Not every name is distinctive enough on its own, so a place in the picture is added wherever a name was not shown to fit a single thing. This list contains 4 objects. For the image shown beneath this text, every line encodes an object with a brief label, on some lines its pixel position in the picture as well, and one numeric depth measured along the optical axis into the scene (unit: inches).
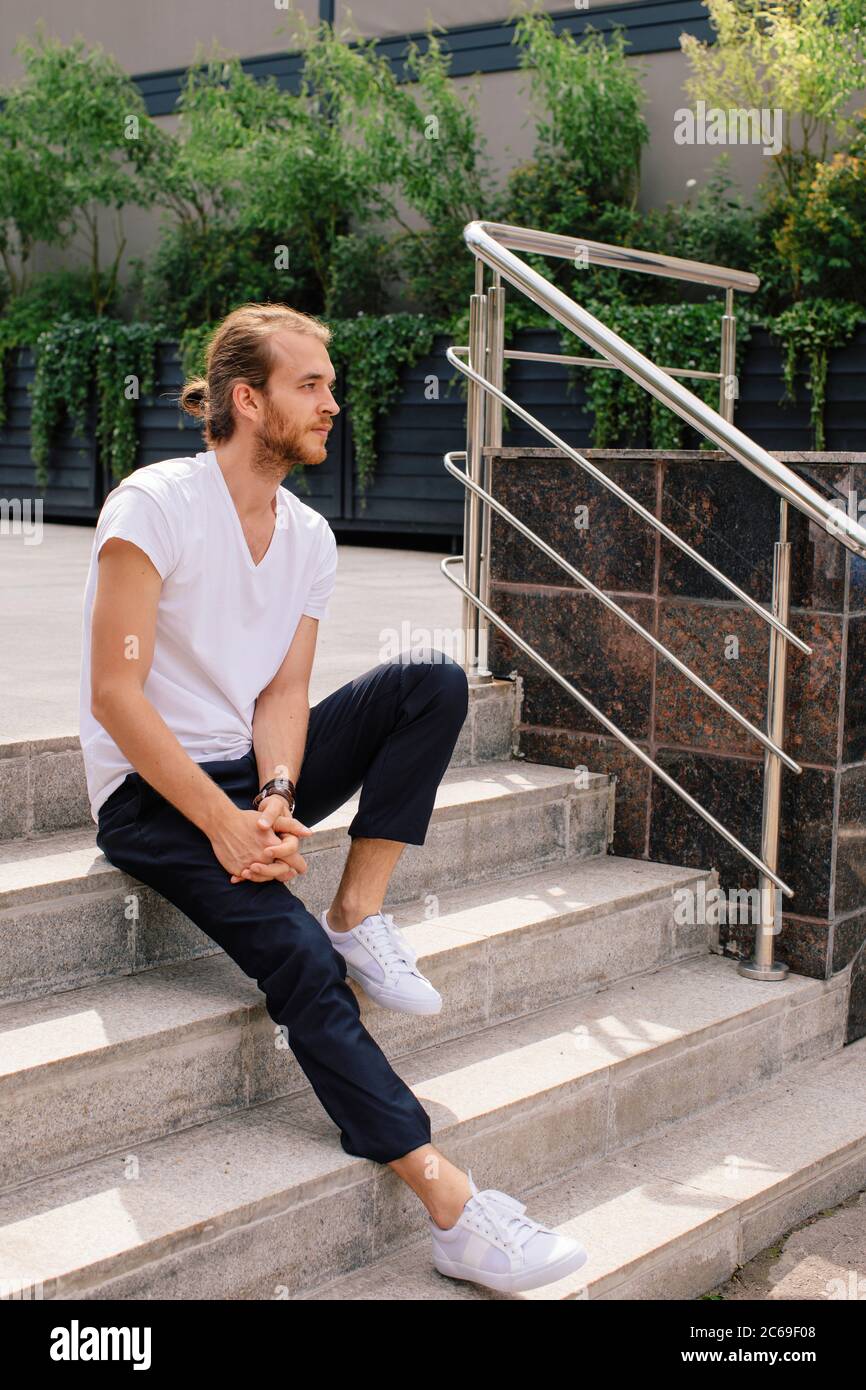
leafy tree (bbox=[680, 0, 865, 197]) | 232.2
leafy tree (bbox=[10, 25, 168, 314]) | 313.1
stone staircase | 72.3
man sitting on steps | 74.8
